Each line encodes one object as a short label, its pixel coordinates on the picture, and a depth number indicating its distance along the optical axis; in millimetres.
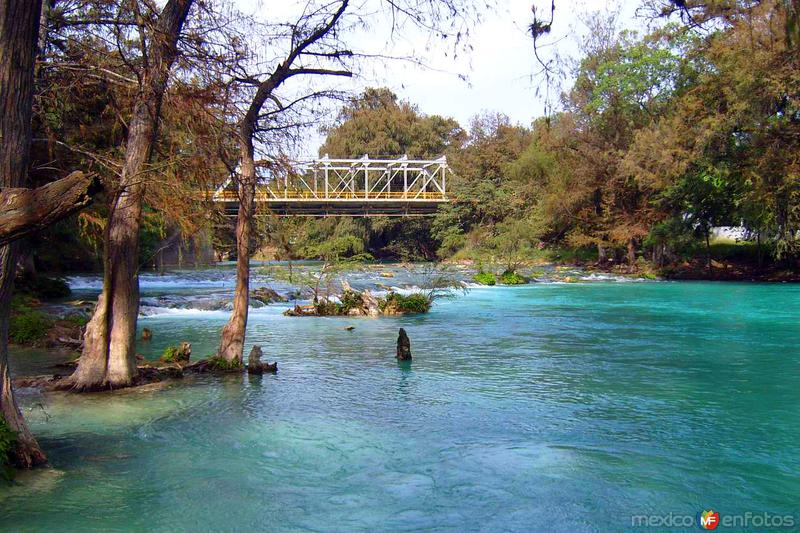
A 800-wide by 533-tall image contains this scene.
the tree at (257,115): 10609
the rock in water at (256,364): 11500
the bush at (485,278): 34250
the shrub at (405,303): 22000
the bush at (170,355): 12188
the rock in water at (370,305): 21547
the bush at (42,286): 21938
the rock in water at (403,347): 13211
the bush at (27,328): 14484
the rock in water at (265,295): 24359
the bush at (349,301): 21516
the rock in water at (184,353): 12242
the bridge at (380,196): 53944
